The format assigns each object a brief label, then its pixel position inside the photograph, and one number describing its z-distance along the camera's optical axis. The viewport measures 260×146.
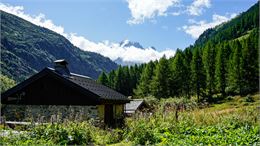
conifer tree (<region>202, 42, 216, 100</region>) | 75.88
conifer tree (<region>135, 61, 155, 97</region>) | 79.03
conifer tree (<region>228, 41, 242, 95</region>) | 71.69
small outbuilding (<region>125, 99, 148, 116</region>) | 44.10
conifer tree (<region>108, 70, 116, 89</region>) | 95.31
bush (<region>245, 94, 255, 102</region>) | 65.85
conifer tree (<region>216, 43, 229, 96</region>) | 74.56
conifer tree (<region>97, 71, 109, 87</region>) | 96.56
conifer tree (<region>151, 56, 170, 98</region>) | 73.44
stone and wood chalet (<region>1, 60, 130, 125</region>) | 23.80
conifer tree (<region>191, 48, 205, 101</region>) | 74.19
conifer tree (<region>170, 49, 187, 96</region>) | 74.12
